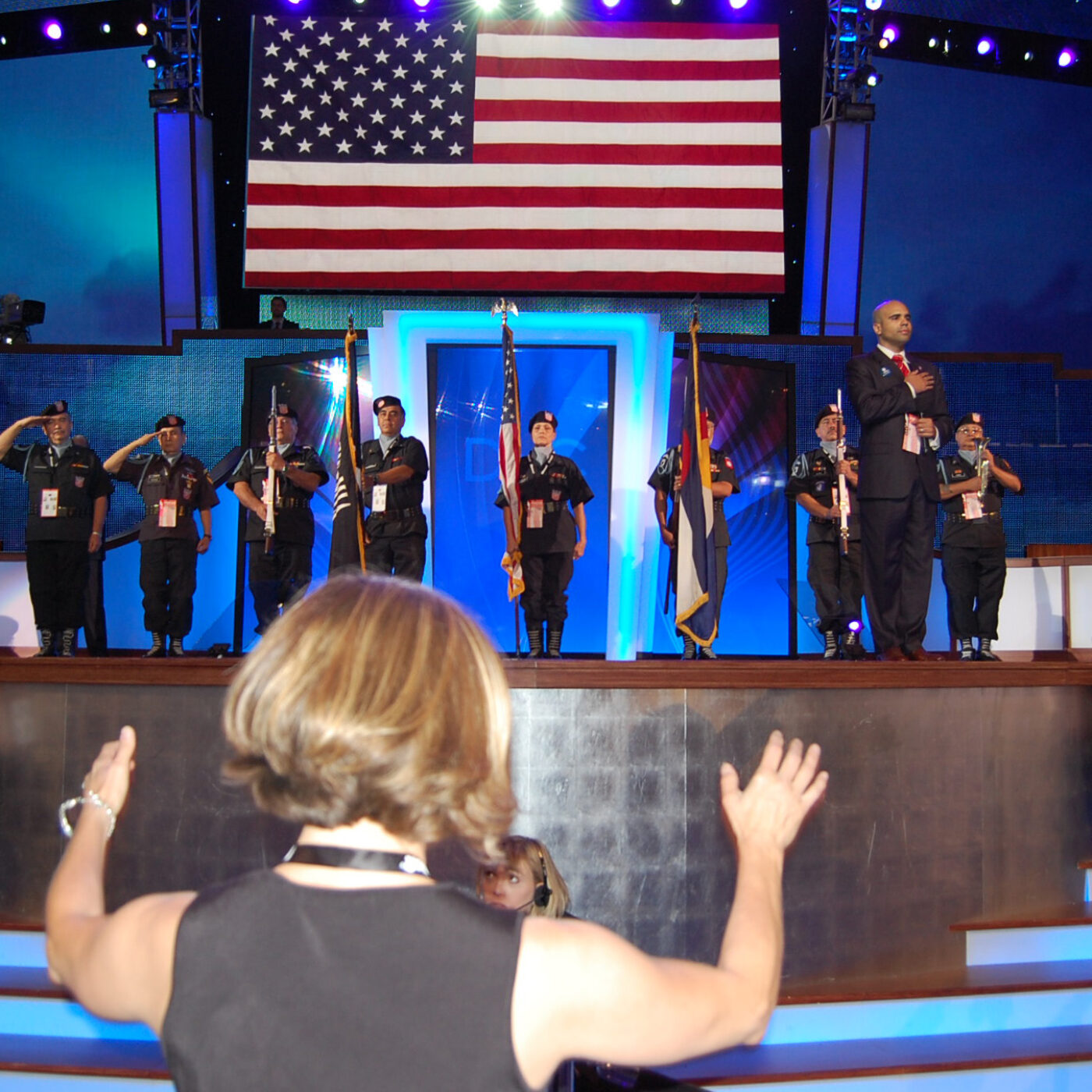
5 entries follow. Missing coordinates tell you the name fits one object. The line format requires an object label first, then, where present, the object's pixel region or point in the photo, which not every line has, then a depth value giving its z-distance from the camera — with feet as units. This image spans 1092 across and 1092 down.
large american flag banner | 27.61
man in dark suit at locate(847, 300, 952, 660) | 16.33
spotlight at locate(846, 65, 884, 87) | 27.73
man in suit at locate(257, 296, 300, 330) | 27.30
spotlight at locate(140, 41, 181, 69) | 27.48
